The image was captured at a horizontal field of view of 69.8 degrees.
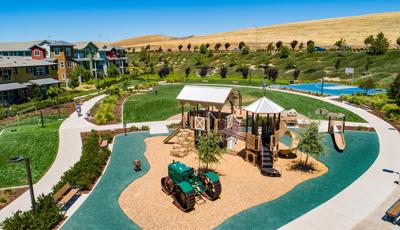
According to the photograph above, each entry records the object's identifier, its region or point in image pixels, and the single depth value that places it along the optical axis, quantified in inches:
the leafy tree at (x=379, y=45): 2834.6
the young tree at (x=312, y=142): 737.0
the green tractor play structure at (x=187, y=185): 548.4
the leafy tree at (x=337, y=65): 2694.4
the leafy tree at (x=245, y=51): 3759.8
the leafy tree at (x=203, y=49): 4084.6
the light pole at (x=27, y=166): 435.5
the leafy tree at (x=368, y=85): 1713.8
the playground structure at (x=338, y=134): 915.8
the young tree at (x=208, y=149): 676.1
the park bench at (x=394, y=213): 498.6
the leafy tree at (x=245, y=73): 2519.6
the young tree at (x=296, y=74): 2500.0
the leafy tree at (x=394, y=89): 1362.0
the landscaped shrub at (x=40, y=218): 460.0
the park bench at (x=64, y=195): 563.5
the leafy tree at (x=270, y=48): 3720.5
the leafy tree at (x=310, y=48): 3284.9
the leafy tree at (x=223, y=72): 2630.4
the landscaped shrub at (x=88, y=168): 639.8
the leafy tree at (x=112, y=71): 2688.7
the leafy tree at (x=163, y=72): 2614.4
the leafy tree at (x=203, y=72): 2757.6
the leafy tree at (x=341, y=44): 3357.3
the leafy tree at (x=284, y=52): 3321.9
